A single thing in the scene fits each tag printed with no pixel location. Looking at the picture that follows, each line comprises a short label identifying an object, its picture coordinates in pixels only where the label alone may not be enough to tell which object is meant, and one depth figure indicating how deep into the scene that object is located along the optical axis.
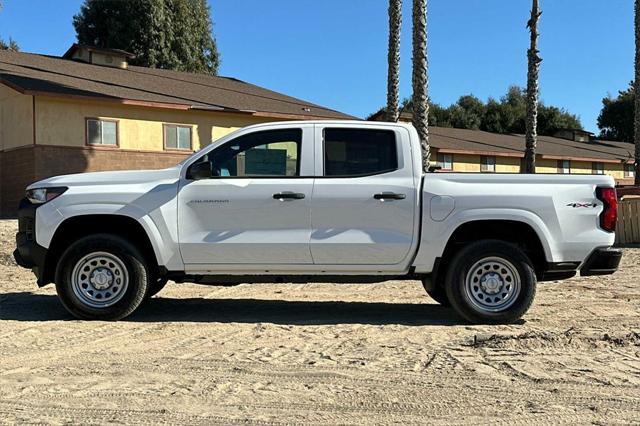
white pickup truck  6.33
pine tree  39.06
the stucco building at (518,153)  32.69
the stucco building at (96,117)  19.83
